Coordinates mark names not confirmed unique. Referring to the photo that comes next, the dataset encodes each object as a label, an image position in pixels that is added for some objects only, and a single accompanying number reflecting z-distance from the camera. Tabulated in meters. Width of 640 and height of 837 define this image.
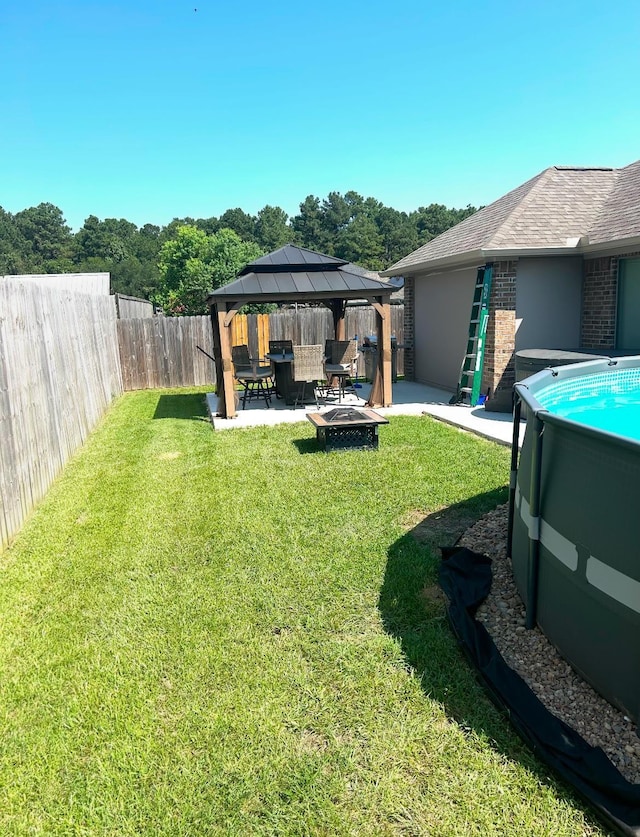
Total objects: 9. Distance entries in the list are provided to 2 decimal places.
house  9.19
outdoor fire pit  7.34
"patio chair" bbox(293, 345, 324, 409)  10.09
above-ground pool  2.38
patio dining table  11.06
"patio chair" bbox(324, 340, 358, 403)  11.29
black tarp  2.10
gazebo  9.89
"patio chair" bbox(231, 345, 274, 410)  11.28
